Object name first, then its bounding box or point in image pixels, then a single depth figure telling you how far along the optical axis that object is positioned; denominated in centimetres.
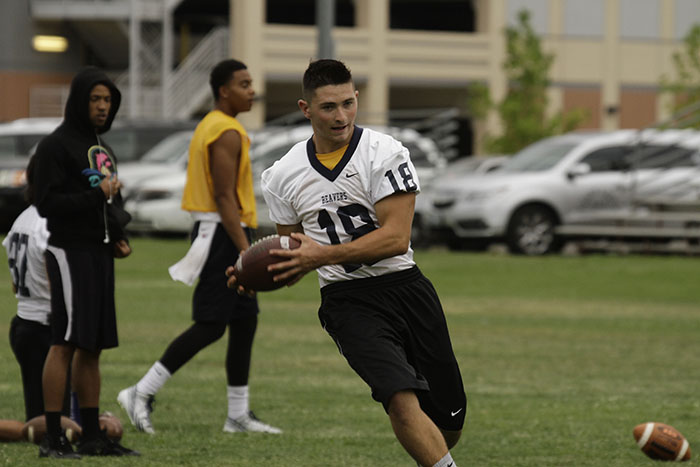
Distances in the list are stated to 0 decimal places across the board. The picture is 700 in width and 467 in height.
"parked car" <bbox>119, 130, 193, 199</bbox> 5221
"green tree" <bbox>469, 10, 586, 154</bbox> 7656
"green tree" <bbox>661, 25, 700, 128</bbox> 7237
